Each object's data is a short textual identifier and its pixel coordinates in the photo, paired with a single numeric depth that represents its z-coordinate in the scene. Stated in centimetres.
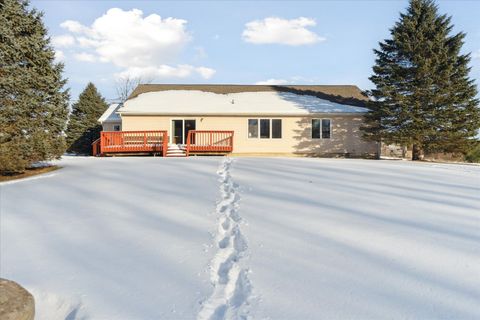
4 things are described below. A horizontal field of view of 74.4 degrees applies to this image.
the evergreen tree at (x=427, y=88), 1481
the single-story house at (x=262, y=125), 1712
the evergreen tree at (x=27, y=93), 875
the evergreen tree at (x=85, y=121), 2416
